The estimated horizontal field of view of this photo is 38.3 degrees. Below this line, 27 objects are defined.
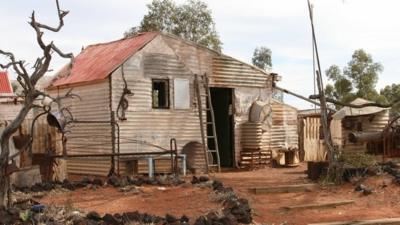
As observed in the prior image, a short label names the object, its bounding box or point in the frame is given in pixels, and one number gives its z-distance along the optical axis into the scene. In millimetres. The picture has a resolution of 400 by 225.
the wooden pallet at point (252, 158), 22578
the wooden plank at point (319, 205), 11945
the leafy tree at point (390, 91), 50625
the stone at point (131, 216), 9095
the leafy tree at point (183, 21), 43469
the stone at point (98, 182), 13991
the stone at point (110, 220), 8811
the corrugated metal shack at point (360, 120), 20844
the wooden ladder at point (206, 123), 20453
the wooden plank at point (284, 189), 13933
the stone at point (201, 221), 8930
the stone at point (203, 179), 14391
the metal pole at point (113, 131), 18753
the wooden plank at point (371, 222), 10445
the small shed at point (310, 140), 26188
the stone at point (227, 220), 9141
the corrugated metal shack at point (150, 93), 19500
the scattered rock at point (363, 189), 13945
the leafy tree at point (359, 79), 48000
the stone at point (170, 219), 9062
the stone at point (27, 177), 13891
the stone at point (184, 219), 9159
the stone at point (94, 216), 9078
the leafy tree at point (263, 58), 57844
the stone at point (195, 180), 14191
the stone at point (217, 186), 12938
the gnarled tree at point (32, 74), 9562
